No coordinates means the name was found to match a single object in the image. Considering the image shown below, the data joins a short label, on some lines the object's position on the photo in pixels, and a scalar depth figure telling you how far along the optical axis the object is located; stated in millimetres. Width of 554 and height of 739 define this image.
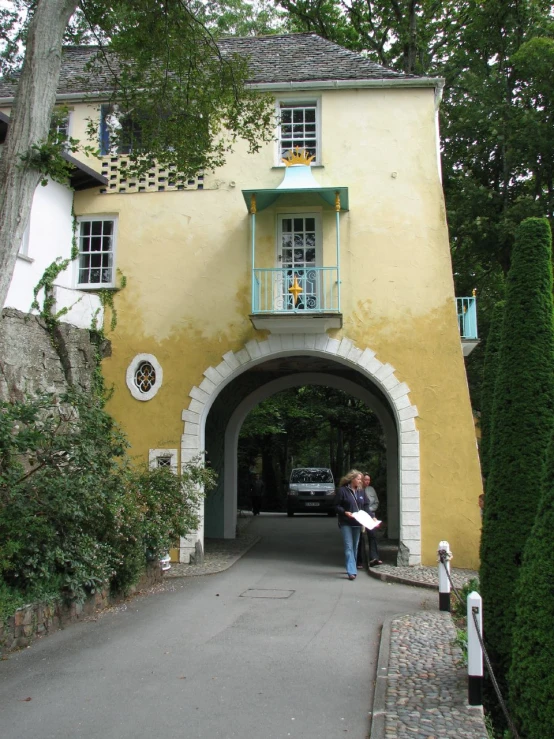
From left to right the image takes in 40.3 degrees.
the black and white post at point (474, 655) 5637
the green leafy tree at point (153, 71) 8128
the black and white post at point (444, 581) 9117
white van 27438
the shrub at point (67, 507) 8242
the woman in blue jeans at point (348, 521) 12586
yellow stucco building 14188
